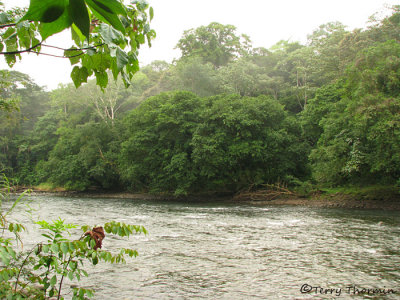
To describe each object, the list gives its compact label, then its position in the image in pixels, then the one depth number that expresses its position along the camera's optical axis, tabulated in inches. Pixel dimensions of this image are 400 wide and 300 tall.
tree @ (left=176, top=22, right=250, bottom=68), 1987.0
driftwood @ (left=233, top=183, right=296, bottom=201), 1019.3
